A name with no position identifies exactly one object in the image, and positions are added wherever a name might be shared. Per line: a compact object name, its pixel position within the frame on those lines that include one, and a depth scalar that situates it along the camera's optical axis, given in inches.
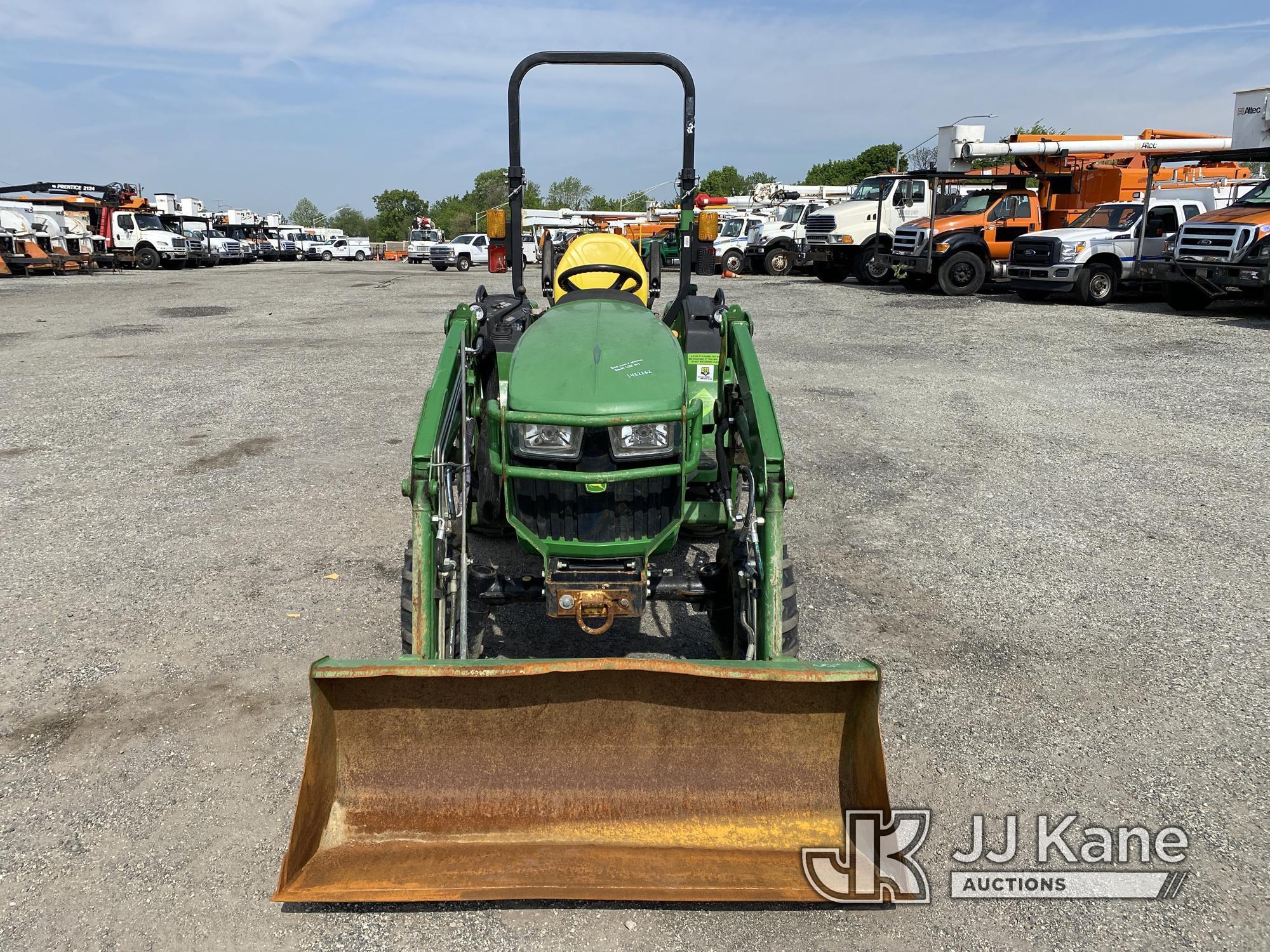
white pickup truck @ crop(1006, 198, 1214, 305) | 714.8
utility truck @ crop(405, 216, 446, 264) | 1686.4
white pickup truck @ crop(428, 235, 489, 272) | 1509.6
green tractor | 111.3
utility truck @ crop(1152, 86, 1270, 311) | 597.9
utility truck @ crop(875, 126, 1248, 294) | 815.7
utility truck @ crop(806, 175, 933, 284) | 919.0
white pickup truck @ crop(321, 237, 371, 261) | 2063.2
